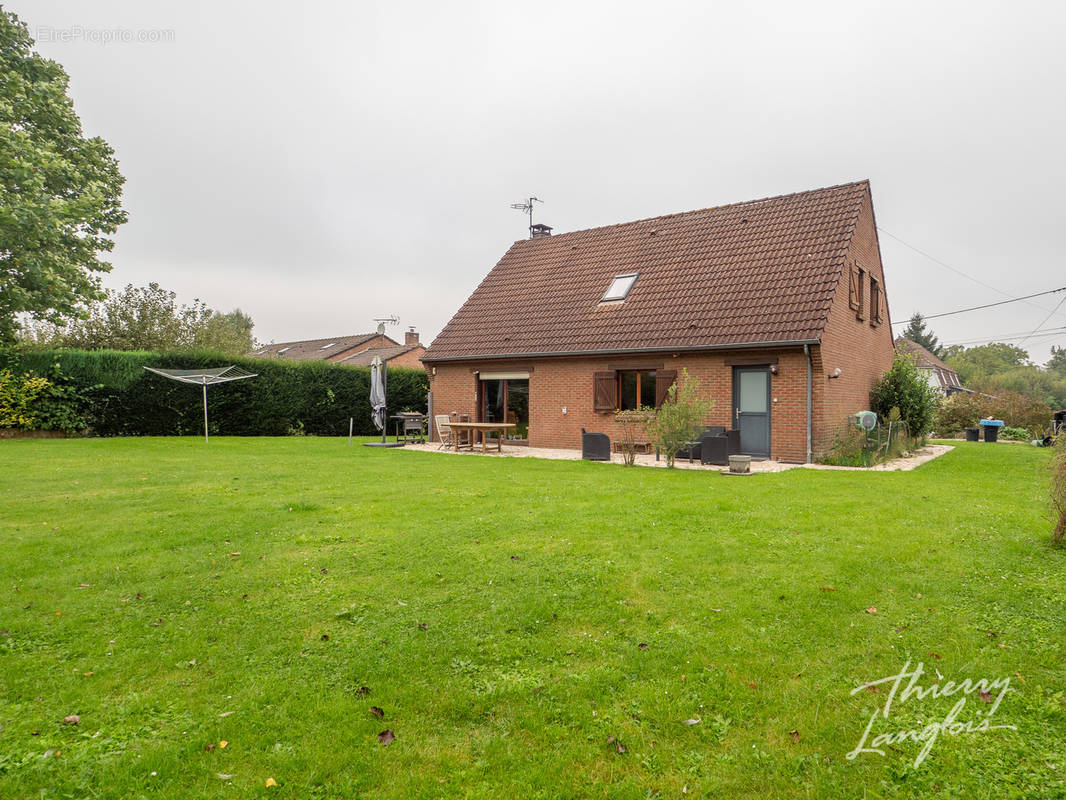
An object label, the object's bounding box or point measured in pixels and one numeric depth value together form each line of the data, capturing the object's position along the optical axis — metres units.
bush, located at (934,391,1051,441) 22.88
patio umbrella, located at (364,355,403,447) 18.20
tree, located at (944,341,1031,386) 67.00
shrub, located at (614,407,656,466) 13.03
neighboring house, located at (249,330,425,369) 38.41
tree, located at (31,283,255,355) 26.75
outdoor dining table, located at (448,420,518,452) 14.81
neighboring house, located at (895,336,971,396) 38.40
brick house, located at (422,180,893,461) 13.42
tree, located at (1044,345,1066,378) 80.60
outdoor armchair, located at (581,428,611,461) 13.46
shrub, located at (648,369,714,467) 11.63
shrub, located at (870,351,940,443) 15.99
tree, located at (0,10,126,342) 9.99
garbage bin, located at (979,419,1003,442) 20.33
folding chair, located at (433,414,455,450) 17.19
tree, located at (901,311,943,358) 58.62
